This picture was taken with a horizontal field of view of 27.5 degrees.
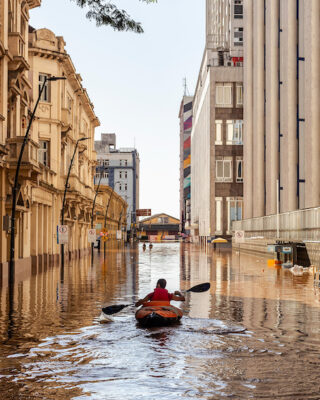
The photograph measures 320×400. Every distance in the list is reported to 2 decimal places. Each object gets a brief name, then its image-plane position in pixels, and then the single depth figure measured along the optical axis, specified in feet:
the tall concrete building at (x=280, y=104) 149.07
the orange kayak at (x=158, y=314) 49.24
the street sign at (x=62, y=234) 120.67
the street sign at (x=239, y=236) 169.17
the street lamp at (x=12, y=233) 84.43
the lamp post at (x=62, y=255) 114.52
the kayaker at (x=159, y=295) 52.44
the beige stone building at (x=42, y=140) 103.96
